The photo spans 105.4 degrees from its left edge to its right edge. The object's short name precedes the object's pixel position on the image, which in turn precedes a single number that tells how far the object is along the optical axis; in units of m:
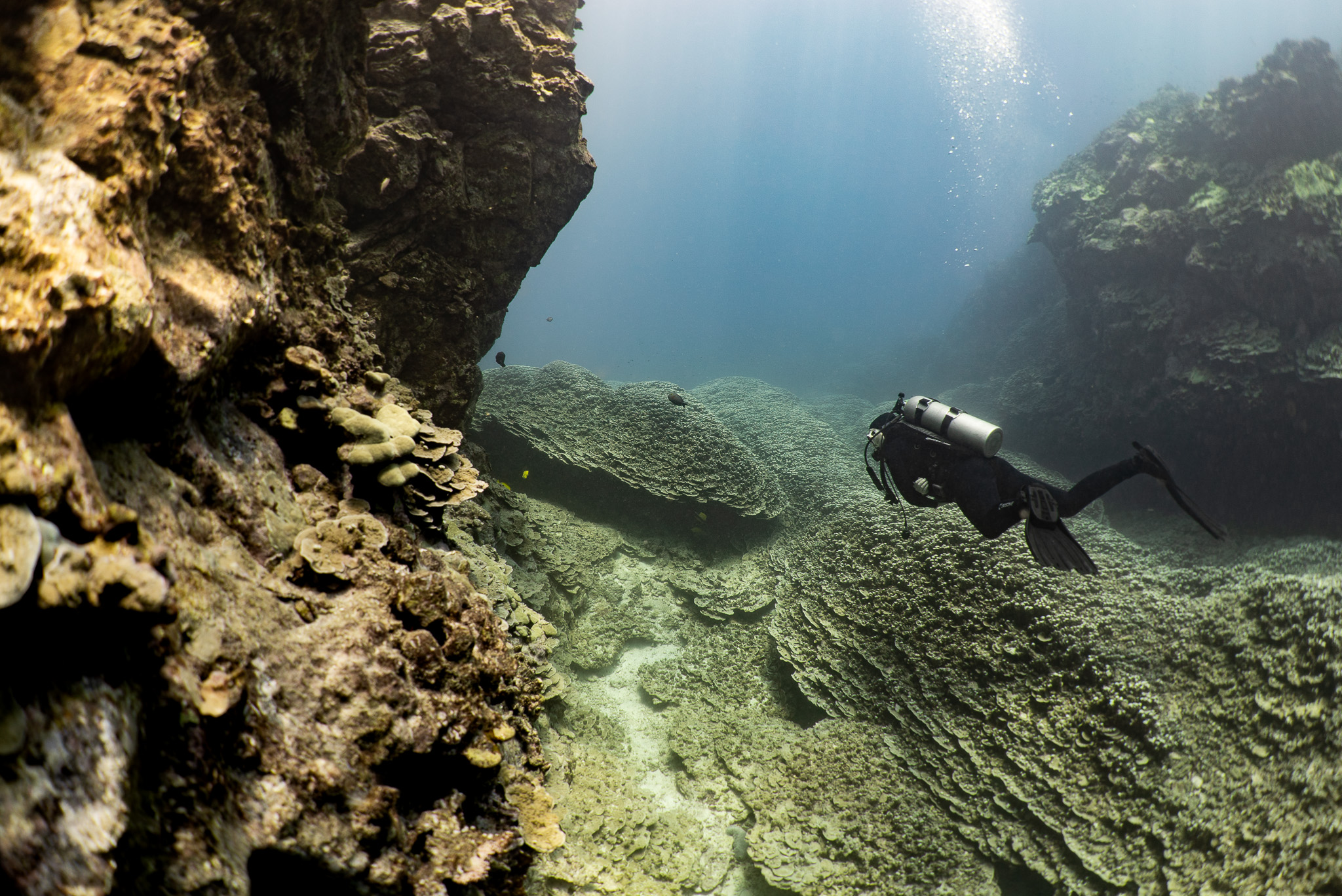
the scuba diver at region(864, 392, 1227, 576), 4.47
